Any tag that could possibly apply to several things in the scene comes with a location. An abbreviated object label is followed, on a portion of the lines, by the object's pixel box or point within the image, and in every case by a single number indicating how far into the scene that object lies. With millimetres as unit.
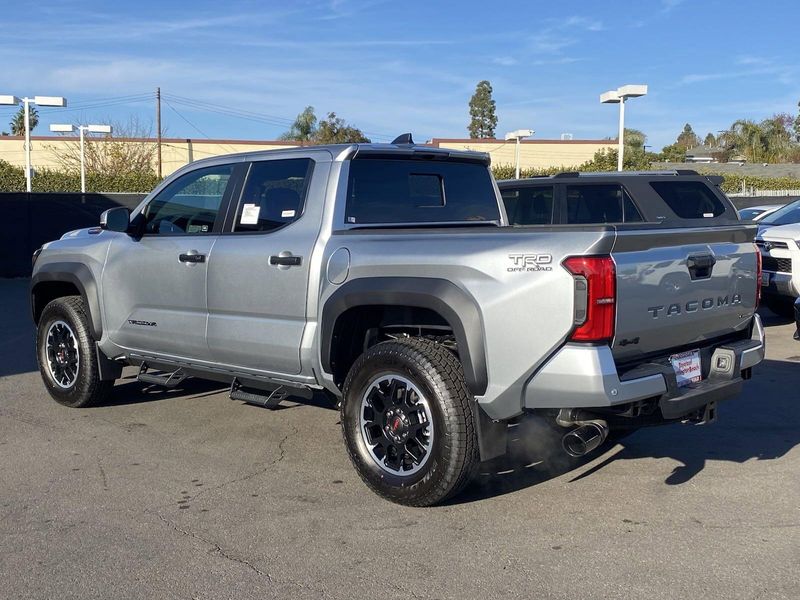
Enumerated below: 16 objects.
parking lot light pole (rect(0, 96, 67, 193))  26703
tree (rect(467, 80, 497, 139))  83000
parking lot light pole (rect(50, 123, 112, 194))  35594
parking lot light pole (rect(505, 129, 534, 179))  35281
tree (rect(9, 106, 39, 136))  78438
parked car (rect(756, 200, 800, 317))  11047
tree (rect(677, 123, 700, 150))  106375
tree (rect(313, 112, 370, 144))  55156
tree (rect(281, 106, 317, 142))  58219
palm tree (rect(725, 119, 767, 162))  61375
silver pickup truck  4297
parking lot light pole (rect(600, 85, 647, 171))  21844
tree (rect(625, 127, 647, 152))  53203
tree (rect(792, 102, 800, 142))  82175
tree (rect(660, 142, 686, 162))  59438
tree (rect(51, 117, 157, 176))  53844
